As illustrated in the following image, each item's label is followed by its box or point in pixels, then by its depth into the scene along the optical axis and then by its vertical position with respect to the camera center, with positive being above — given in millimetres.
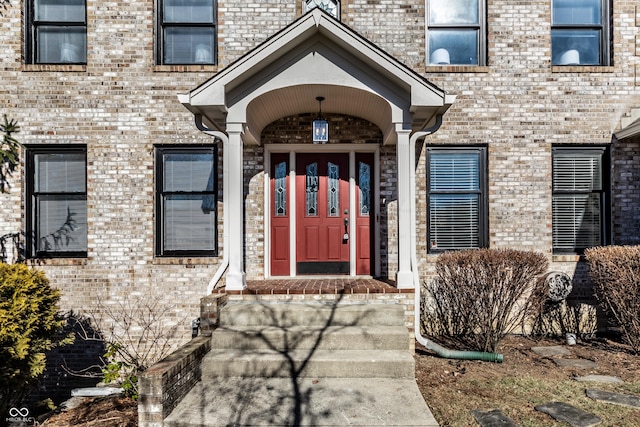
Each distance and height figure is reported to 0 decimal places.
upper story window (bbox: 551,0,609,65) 6797 +3078
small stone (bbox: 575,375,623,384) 4652 -1851
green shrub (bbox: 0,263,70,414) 4348 -1211
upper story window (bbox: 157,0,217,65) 6754 +3058
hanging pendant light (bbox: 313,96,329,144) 6090 +1310
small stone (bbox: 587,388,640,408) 4055 -1830
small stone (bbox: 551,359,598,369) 5164 -1866
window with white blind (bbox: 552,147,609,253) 6738 +357
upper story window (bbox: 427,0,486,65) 6793 +3079
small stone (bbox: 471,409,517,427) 3629 -1817
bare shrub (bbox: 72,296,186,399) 6512 -1718
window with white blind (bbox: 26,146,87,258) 6617 +297
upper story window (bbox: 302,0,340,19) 6719 +3507
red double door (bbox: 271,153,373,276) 6902 +57
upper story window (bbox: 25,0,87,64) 6703 +3080
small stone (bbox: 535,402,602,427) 3666 -1822
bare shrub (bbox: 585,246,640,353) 5477 -886
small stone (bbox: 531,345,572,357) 5646 -1868
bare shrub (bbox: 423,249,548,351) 5299 -910
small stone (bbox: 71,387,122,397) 5184 -2199
